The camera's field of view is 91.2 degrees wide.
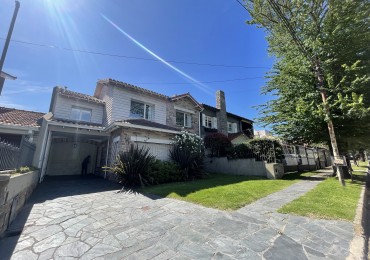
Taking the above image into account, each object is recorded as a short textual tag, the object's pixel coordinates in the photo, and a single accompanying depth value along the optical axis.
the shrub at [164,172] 10.05
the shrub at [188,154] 11.85
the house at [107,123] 11.39
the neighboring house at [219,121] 20.64
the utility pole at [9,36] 6.60
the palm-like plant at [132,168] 9.22
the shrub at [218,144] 15.48
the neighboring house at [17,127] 11.68
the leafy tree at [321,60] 9.26
